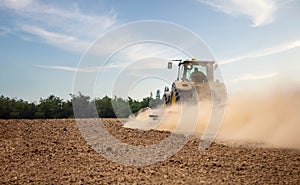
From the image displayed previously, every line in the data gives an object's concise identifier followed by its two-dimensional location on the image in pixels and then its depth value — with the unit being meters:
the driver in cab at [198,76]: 13.27
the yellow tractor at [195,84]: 12.54
